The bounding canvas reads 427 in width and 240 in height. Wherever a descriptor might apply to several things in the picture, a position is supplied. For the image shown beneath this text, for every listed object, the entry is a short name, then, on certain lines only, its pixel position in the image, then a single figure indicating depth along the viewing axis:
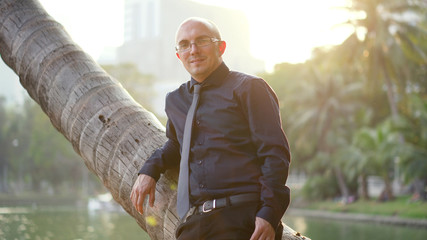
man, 2.15
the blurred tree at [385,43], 26.16
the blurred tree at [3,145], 50.53
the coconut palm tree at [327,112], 34.03
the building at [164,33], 143.50
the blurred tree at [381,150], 24.99
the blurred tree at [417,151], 23.32
